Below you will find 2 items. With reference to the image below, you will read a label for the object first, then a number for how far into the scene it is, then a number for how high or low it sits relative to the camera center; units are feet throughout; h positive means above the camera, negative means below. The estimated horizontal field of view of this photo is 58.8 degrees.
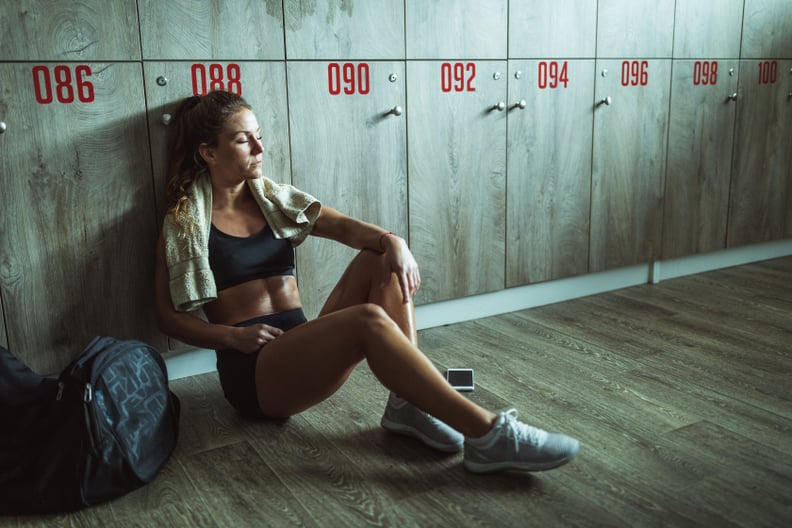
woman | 5.41 -1.79
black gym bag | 5.18 -2.42
